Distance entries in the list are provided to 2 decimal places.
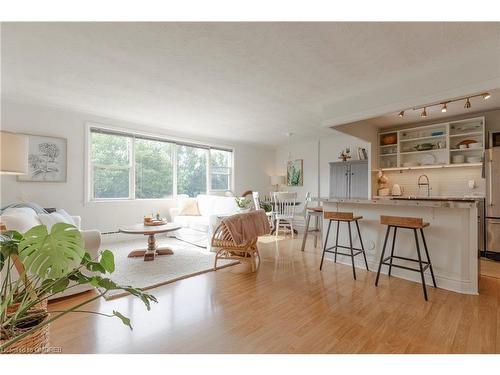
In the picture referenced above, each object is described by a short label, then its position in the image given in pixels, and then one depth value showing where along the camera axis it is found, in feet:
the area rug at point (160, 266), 9.34
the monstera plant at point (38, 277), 3.07
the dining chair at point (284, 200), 16.57
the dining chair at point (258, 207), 18.34
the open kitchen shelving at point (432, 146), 13.94
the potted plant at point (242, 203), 17.54
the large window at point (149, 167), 15.19
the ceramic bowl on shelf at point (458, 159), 14.06
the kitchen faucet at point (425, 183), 15.66
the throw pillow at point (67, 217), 10.80
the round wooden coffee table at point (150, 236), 11.69
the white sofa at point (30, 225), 7.07
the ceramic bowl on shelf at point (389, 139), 16.52
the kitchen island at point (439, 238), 8.34
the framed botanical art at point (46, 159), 12.50
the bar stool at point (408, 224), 8.40
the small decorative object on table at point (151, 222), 12.98
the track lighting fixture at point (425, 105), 9.06
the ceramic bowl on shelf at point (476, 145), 13.44
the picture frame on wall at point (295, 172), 23.21
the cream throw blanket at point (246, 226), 10.21
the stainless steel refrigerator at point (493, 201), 12.19
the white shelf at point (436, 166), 13.70
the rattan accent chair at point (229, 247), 10.49
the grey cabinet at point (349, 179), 17.56
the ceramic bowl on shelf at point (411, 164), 15.65
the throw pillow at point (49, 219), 8.49
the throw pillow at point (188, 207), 17.51
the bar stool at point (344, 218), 10.24
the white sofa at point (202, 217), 14.82
